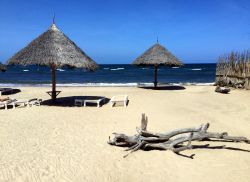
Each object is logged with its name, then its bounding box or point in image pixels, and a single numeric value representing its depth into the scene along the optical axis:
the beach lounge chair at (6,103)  6.95
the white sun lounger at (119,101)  7.24
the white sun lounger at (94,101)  7.18
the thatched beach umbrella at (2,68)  10.01
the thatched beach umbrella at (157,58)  10.61
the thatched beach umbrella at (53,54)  7.24
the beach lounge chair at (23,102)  7.21
